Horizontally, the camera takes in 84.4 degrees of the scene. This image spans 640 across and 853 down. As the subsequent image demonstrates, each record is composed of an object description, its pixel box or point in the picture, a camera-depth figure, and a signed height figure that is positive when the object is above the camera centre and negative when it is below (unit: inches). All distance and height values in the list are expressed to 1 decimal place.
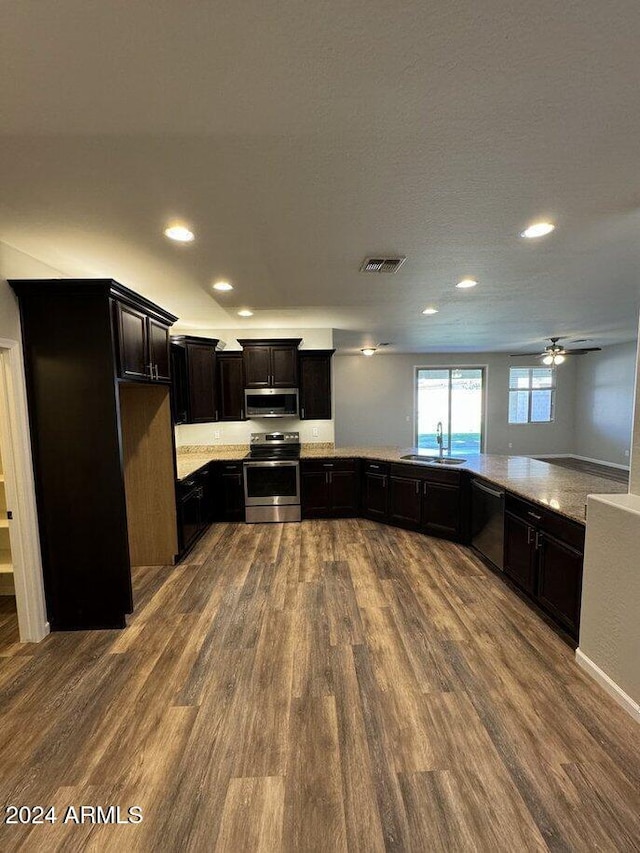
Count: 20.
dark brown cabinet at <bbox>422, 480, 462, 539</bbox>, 157.2 -48.4
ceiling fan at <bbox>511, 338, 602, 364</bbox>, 224.2 +31.3
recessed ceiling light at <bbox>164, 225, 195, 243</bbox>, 81.9 +41.6
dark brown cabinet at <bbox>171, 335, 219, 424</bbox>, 173.8 +14.3
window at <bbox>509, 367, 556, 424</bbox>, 358.6 +7.1
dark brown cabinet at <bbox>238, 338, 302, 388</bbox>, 192.1 +24.0
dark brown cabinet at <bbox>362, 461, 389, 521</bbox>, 183.5 -45.6
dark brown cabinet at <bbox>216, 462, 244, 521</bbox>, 187.9 -45.2
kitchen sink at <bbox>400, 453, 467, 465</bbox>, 168.2 -27.5
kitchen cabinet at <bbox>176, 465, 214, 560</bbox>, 146.4 -45.5
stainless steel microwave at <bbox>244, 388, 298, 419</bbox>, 195.6 +1.1
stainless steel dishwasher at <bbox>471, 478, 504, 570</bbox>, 127.9 -45.9
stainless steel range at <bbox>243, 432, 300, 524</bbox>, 185.8 -42.9
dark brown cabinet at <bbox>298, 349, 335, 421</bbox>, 199.5 +12.2
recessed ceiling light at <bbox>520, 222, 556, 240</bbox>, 82.7 +41.5
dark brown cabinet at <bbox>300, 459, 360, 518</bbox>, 191.2 -44.8
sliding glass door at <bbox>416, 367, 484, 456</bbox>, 354.3 +0.4
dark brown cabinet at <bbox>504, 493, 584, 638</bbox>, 91.3 -45.2
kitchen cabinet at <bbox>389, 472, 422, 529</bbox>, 170.1 -46.6
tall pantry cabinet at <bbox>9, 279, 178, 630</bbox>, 95.9 -7.7
